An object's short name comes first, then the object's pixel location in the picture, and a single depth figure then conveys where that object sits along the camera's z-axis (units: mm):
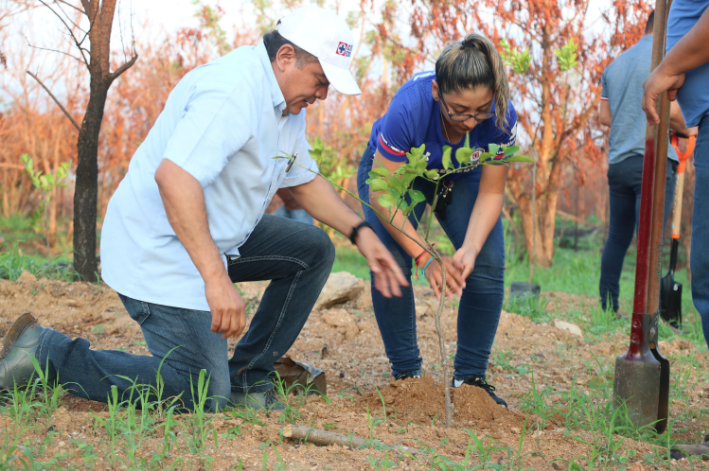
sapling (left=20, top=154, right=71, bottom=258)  5297
